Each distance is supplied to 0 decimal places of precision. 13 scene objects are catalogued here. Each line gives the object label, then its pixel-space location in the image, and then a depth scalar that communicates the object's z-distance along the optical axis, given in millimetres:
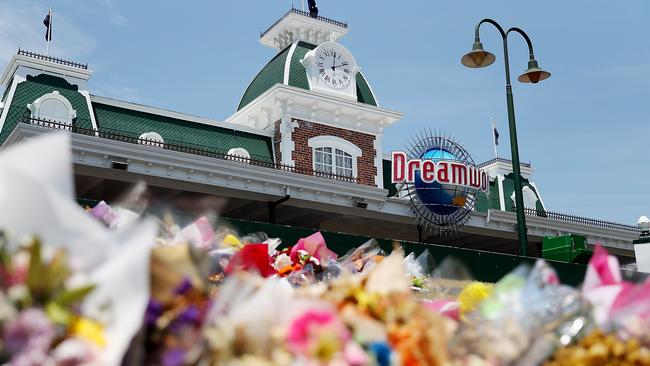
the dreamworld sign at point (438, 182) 24719
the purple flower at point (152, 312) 1875
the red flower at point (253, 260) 3768
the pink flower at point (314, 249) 5586
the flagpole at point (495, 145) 37000
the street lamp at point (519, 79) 14109
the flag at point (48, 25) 26797
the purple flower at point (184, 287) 1959
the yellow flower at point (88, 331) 1689
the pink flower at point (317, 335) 1834
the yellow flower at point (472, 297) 2867
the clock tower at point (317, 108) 26172
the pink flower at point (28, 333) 1613
